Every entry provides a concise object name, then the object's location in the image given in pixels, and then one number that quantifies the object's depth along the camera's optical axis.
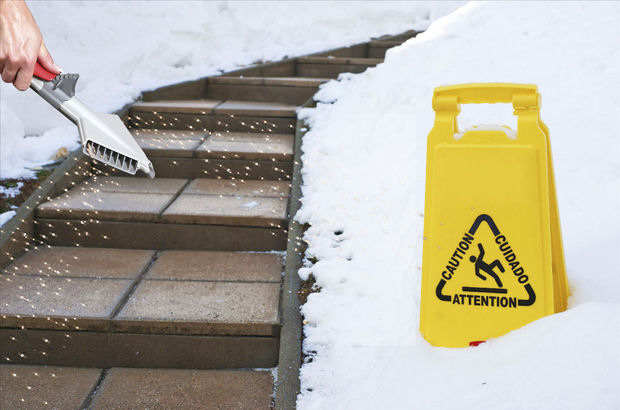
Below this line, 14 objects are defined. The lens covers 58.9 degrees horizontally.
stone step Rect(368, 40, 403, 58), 5.44
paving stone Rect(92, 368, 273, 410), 2.05
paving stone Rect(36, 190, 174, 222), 3.02
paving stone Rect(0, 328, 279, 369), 2.30
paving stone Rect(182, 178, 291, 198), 3.39
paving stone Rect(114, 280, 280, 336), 2.29
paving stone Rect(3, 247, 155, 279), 2.71
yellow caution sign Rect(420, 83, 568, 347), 1.54
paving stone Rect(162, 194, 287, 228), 2.97
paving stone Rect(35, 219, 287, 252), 2.99
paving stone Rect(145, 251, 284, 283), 2.69
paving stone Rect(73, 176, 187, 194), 3.41
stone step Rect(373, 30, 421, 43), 5.58
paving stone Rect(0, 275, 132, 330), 2.31
